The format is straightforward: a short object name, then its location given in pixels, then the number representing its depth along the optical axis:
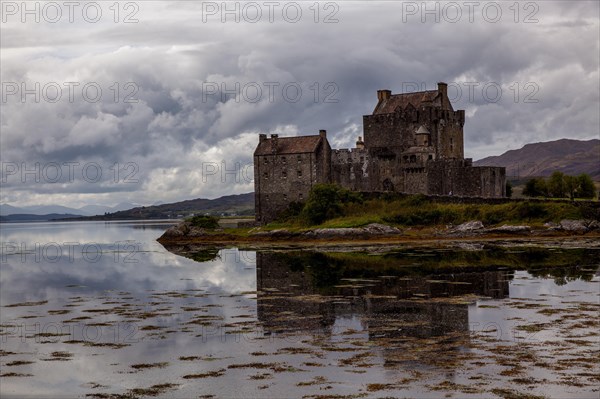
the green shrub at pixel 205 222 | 84.50
